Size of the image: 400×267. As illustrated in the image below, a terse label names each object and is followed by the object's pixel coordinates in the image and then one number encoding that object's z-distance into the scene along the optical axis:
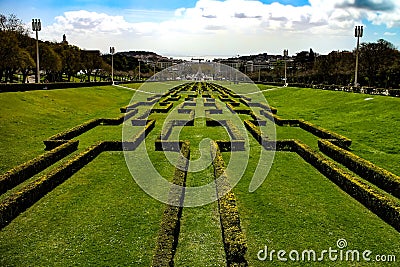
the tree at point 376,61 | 43.05
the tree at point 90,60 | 67.31
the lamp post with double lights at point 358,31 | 36.25
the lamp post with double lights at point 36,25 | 36.22
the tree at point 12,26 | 42.68
